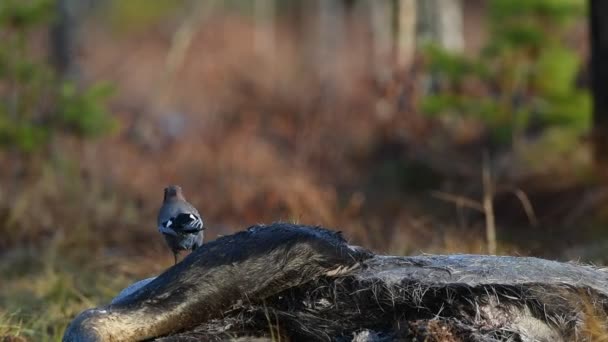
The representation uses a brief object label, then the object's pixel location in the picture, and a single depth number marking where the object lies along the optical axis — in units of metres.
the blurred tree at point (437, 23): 29.98
